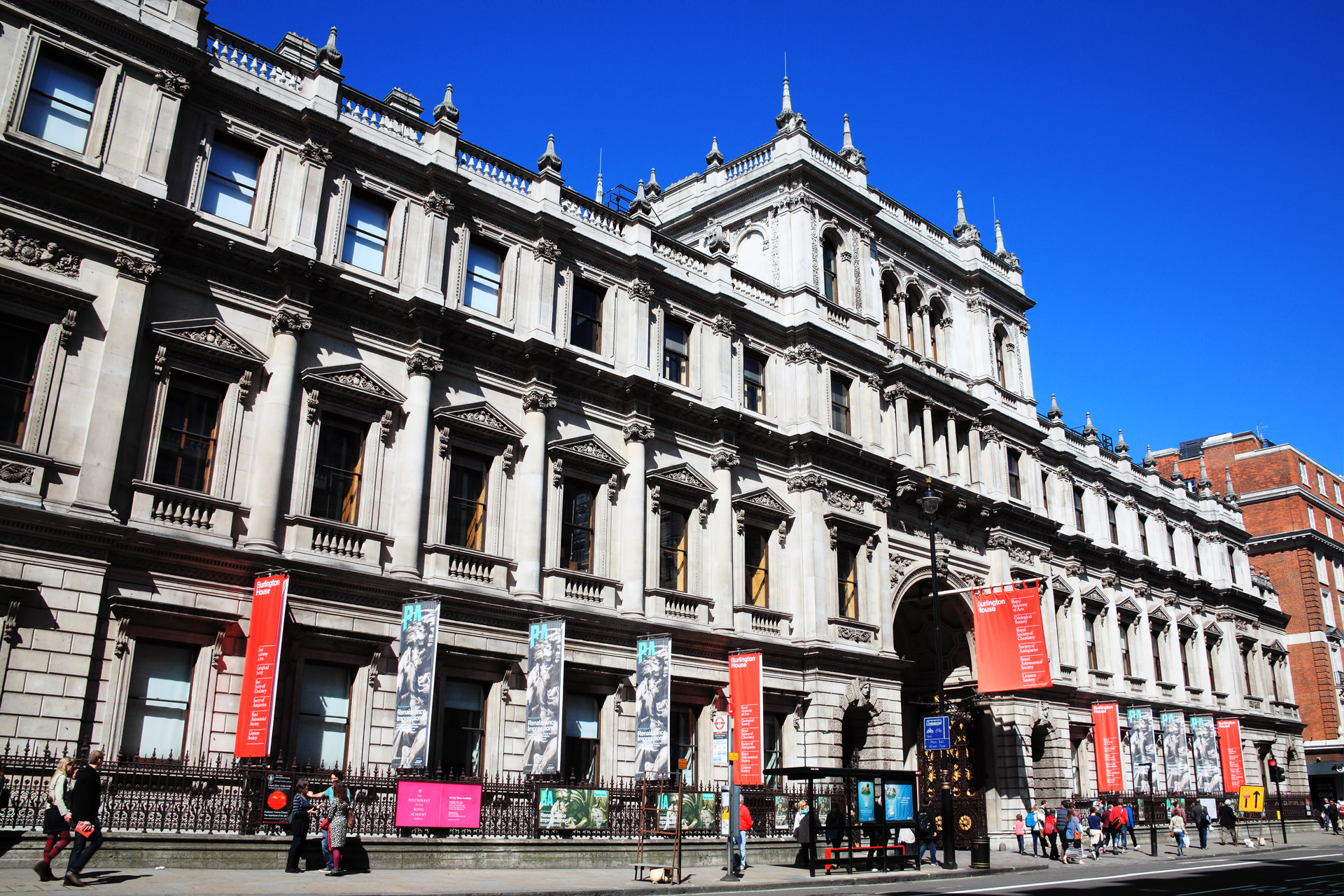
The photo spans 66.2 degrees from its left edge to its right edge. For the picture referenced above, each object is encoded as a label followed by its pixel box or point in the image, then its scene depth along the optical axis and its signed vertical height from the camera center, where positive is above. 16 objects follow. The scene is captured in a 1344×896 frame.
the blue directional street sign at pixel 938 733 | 28.77 +0.97
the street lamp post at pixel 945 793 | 26.16 -0.59
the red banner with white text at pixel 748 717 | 27.55 +1.24
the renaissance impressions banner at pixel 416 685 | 21.58 +1.52
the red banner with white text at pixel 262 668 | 19.30 +1.62
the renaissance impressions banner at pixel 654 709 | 25.70 +1.33
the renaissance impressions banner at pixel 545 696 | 23.47 +1.46
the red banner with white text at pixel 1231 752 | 49.19 +1.02
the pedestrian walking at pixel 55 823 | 14.12 -0.91
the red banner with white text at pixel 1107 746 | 41.22 +0.99
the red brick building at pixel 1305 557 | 65.81 +13.98
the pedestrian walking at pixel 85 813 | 13.98 -0.78
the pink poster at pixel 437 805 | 19.83 -0.84
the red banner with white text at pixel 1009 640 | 32.69 +3.98
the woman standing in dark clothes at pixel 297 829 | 17.11 -1.13
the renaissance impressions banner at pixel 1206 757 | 47.41 +0.75
